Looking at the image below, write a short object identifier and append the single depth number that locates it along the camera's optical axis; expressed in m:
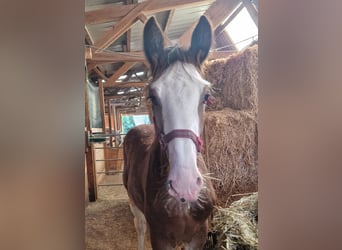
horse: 0.85
